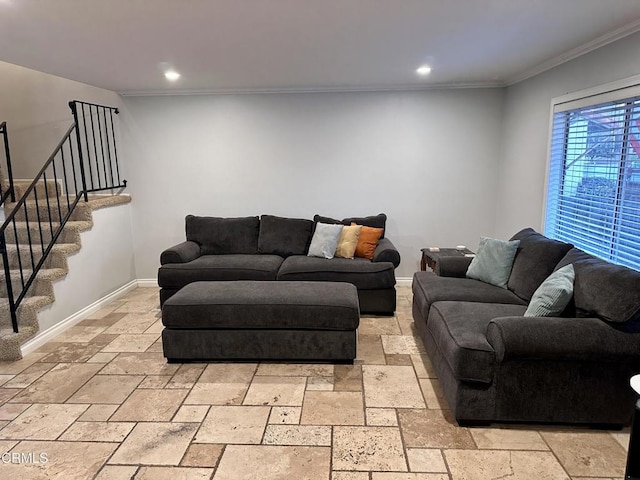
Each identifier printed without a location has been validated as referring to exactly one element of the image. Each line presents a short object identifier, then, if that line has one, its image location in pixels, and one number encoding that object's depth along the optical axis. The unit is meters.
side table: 4.40
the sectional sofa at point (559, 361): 2.32
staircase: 3.55
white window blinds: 2.90
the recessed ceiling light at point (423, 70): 3.98
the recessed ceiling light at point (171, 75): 4.05
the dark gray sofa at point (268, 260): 4.26
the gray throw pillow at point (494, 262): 3.59
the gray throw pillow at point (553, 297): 2.58
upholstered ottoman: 3.20
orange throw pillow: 4.66
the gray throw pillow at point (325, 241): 4.59
